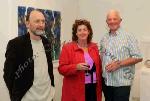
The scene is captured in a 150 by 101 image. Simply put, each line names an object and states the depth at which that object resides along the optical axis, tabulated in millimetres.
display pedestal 2938
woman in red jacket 2463
